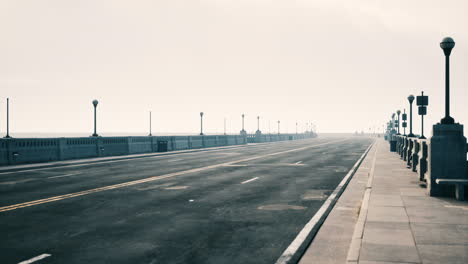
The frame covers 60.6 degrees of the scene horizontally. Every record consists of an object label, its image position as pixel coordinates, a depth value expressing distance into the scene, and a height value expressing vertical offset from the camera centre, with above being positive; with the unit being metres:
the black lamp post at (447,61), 13.16 +2.30
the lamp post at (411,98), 33.92 +2.69
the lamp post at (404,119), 45.34 +1.22
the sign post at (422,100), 24.76 +1.87
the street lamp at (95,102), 34.06 +2.36
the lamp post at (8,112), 45.46 +2.08
